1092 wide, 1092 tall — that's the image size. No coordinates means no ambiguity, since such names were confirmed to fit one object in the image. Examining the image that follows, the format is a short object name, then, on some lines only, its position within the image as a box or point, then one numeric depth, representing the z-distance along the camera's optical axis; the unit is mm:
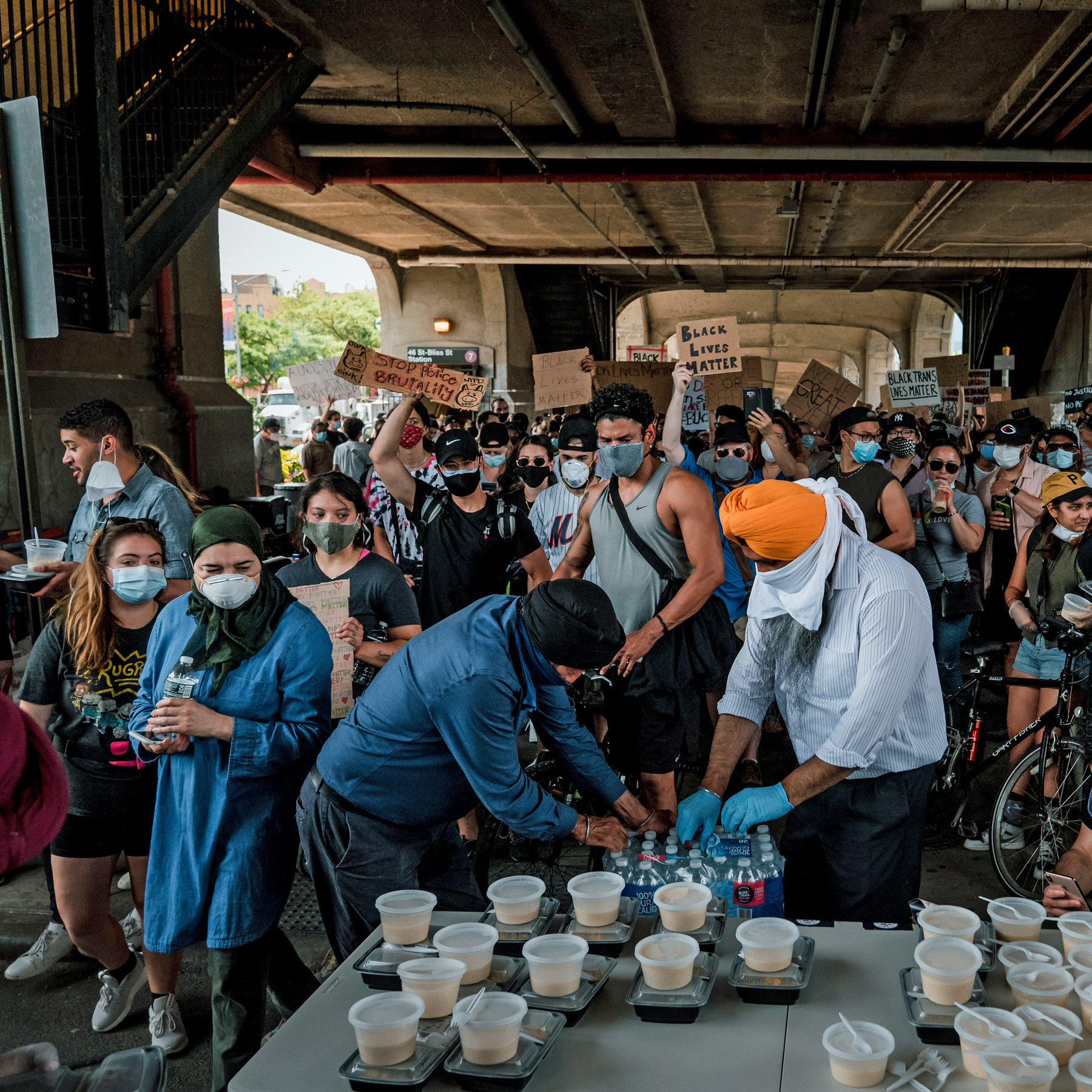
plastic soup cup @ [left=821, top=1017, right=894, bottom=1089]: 1818
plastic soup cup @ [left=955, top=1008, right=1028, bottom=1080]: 1828
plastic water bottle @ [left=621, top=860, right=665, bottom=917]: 3092
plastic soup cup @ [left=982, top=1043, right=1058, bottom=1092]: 1725
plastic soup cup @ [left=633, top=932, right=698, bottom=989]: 2123
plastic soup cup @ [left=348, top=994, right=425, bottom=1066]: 1909
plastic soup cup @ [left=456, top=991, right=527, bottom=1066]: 1890
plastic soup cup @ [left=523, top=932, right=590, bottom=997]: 2111
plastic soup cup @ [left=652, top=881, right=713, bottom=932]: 2361
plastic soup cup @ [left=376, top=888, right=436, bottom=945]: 2395
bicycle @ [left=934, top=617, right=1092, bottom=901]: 4840
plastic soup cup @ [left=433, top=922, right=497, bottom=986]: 2189
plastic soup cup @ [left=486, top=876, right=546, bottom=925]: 2420
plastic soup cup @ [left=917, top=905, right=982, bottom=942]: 2246
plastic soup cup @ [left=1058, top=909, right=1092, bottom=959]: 2158
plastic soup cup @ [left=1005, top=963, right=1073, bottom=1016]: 2014
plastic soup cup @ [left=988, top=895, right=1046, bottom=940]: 2277
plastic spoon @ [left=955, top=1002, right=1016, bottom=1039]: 1842
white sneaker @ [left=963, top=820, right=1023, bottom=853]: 5039
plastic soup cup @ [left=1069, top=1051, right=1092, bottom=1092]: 1707
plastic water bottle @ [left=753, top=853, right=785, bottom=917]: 3127
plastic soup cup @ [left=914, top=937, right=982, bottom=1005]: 2010
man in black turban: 2705
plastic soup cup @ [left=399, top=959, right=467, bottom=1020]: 2080
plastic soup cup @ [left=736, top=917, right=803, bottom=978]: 2182
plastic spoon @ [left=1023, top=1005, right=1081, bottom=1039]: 1845
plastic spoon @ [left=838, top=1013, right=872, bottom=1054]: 1829
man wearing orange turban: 2924
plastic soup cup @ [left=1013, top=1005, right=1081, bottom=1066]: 1855
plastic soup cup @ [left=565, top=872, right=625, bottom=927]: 2396
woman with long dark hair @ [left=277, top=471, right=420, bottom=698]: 4355
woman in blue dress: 3107
